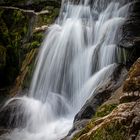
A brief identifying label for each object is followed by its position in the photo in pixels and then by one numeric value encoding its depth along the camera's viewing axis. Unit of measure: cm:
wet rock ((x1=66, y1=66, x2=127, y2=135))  949
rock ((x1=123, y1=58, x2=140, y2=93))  625
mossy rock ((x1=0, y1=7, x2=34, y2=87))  1702
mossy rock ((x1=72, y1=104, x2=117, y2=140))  634
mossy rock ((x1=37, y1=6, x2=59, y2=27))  1769
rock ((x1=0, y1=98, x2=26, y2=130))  1295
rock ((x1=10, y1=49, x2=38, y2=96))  1557
